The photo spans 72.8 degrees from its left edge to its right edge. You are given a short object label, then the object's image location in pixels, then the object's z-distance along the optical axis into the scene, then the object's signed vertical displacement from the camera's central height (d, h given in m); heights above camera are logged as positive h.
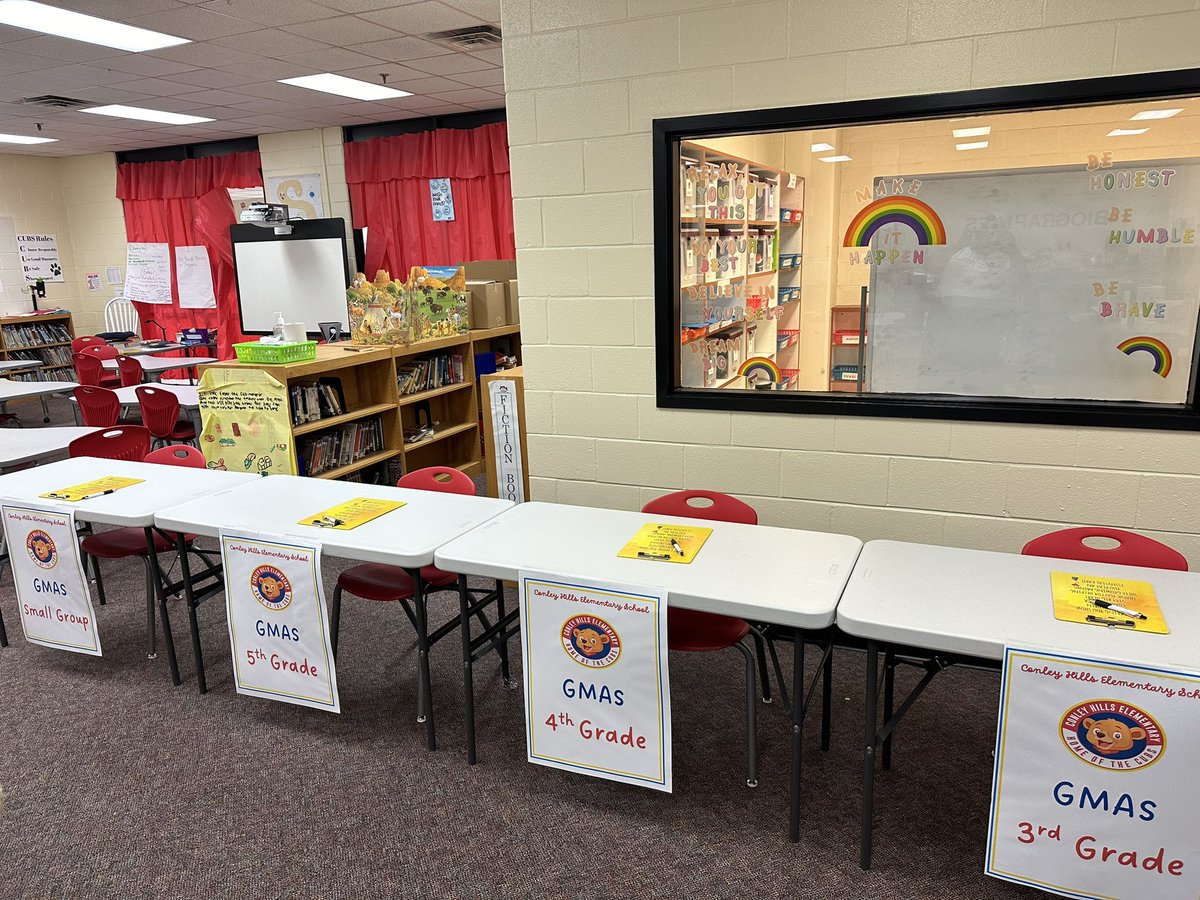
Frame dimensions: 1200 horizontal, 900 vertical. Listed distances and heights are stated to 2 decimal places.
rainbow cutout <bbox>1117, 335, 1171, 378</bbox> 2.66 -0.33
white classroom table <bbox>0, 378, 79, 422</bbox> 5.61 -0.72
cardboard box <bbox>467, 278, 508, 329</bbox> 5.87 -0.23
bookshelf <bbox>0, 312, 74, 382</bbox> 9.27 -0.65
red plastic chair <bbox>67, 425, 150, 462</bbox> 3.89 -0.77
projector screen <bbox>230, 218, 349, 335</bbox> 8.16 +0.02
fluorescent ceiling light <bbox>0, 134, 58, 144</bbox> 8.31 +1.49
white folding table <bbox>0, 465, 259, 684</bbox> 2.78 -0.75
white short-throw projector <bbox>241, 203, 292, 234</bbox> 6.91 +0.54
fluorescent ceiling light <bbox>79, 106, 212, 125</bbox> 7.10 +1.48
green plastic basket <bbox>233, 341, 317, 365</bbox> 4.19 -0.38
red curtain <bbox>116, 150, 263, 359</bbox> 9.00 +0.77
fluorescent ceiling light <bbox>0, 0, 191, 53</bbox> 4.42 +1.46
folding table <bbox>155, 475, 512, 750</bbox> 2.36 -0.76
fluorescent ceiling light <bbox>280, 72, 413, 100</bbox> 6.24 +1.48
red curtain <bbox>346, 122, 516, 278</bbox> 7.84 +0.74
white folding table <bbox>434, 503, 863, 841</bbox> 1.92 -0.77
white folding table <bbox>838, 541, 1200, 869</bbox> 1.68 -0.78
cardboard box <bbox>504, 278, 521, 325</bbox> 6.22 -0.25
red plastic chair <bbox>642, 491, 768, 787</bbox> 2.30 -1.04
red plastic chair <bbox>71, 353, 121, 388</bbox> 7.10 -0.74
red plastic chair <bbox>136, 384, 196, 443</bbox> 5.20 -0.81
